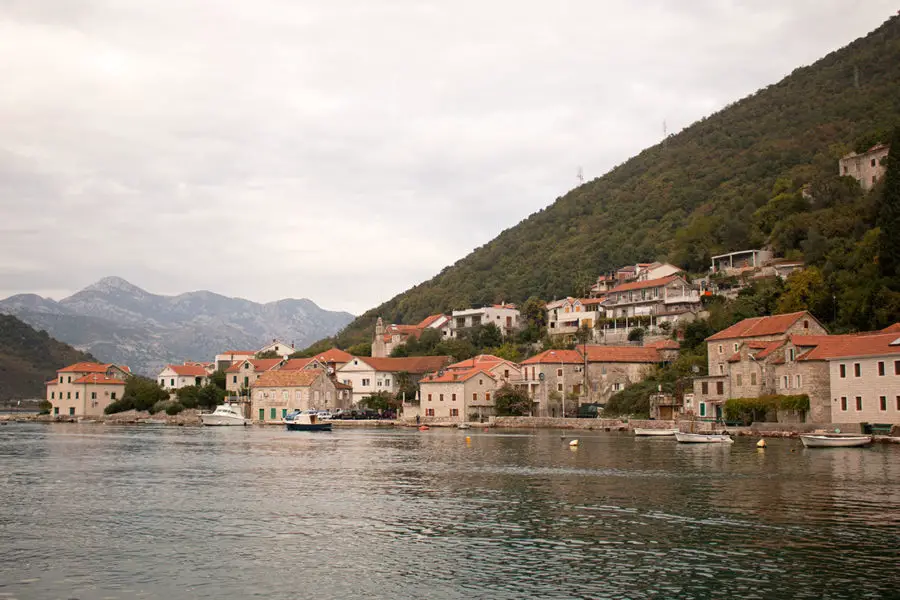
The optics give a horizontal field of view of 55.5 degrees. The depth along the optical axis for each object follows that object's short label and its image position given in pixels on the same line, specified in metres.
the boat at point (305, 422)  82.69
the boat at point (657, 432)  64.25
